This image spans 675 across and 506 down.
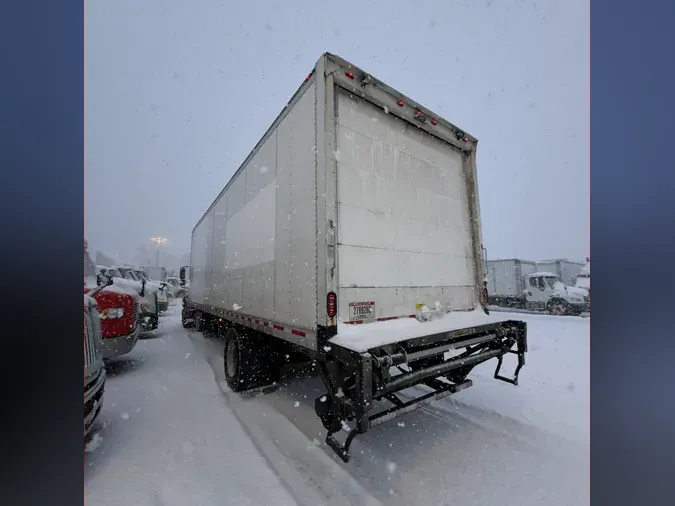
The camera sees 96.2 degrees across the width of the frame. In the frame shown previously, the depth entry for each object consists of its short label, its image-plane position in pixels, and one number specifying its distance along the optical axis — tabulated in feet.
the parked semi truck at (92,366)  9.29
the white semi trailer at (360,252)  9.20
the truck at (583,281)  55.22
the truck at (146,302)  28.12
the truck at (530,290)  51.85
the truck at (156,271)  74.62
